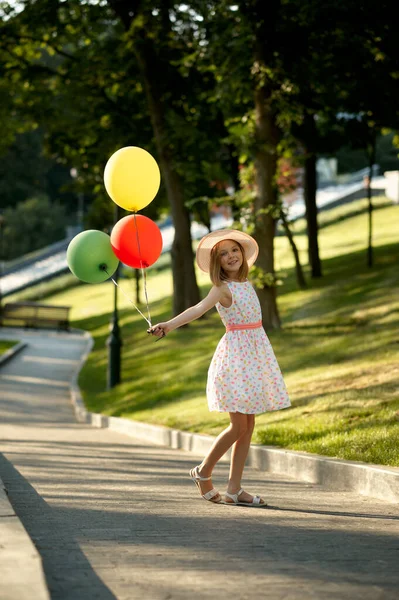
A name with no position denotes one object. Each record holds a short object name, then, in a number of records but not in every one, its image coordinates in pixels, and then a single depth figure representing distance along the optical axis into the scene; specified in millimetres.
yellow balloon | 13451
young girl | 12063
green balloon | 13238
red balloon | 13250
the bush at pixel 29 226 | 120135
